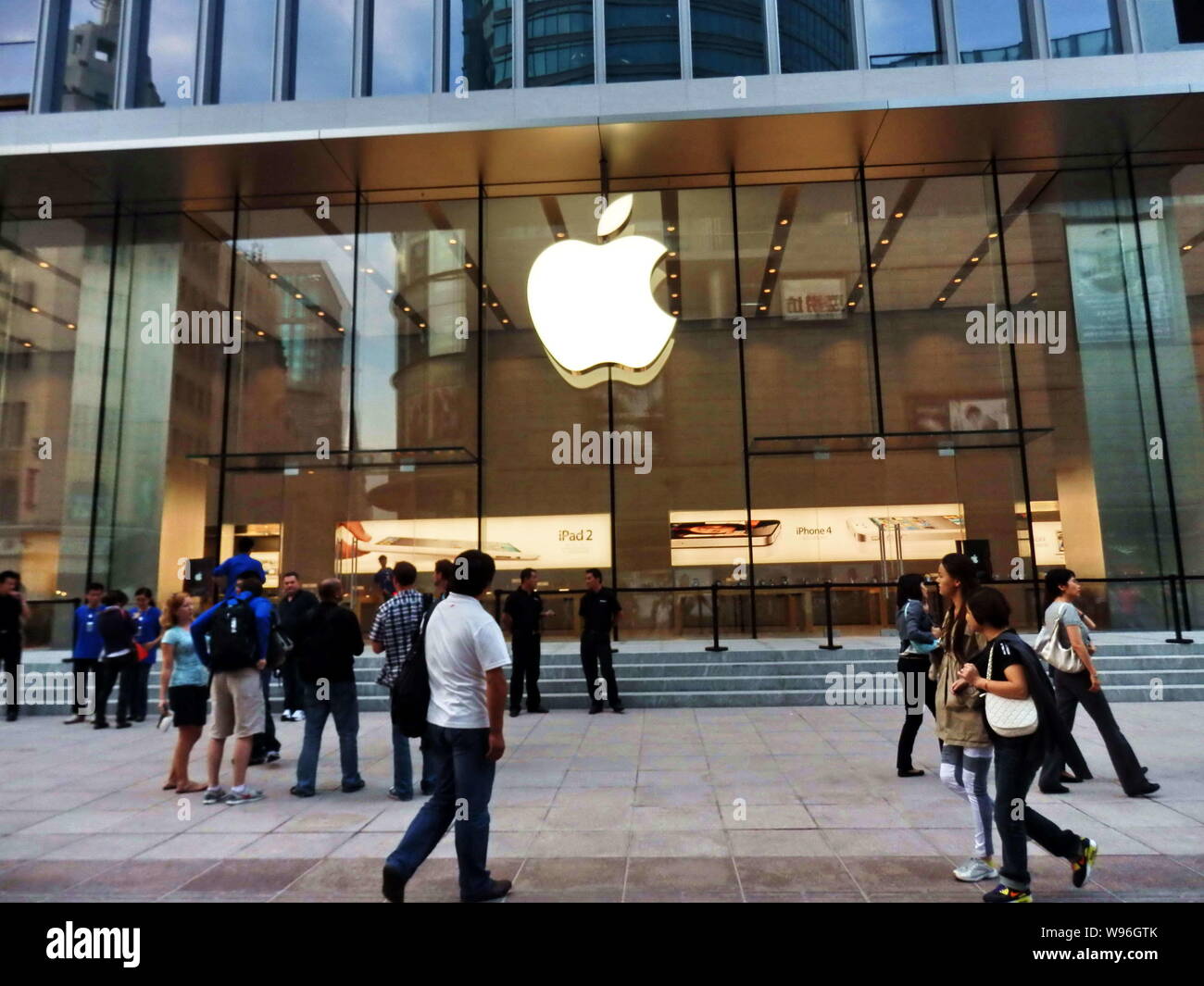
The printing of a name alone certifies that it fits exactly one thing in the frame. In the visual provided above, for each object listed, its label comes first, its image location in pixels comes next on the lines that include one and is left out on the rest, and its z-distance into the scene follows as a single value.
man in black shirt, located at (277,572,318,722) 8.48
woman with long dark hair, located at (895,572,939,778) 6.13
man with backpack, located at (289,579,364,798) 5.95
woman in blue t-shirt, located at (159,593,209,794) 5.93
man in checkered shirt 5.72
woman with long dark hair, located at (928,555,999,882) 3.98
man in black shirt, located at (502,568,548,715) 9.50
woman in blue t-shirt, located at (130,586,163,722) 9.27
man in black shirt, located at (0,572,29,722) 9.32
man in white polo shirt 3.73
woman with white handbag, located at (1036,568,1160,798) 5.50
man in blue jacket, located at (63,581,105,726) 9.21
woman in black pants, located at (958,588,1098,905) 3.61
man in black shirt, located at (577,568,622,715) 9.40
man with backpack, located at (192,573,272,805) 5.71
